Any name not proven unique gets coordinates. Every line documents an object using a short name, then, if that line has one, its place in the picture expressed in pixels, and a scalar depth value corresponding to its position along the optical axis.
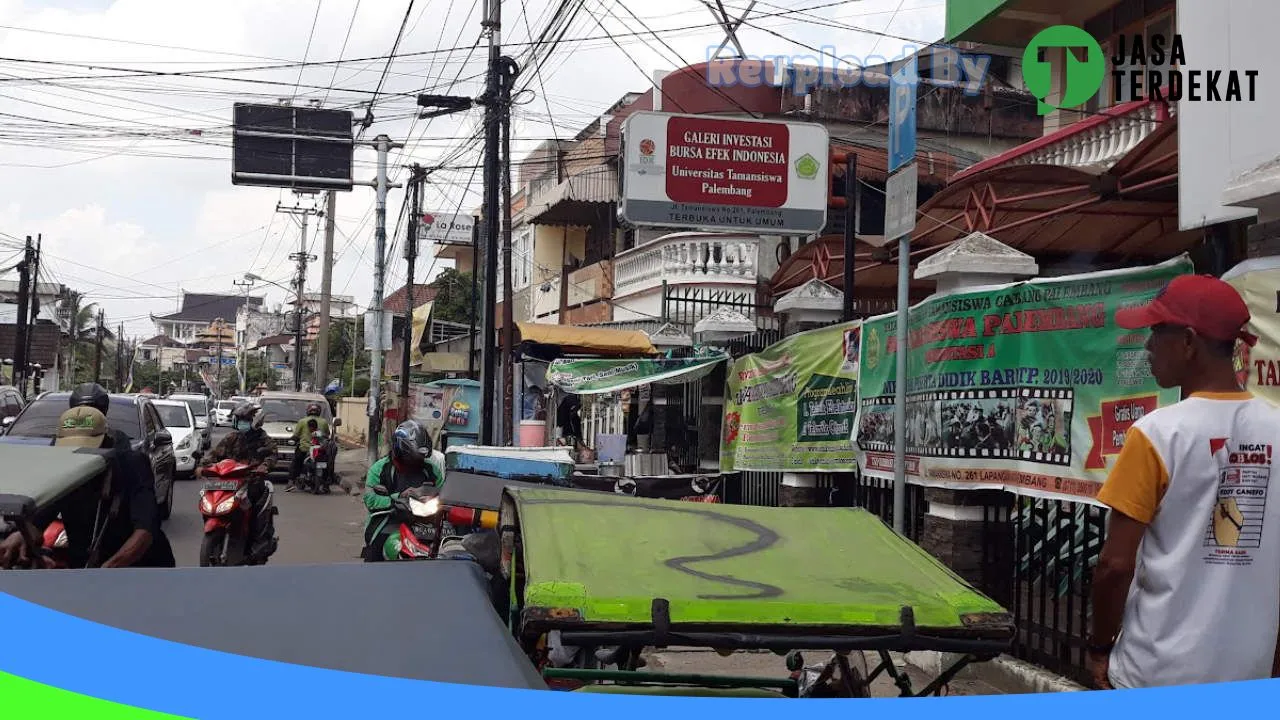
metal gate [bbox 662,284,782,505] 10.52
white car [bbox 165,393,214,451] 21.53
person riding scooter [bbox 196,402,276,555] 8.59
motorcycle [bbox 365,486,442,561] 6.68
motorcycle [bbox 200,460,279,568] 8.35
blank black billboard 21.61
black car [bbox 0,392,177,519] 12.15
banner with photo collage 5.18
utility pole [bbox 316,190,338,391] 34.19
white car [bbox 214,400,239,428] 41.52
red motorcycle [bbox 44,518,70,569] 5.00
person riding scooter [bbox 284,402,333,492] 19.39
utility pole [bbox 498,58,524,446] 16.30
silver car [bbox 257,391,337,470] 21.41
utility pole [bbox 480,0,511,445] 16.23
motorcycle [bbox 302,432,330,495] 19.12
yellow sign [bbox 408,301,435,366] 29.62
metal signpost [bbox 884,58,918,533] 5.78
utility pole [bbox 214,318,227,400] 76.31
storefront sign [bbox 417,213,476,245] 37.43
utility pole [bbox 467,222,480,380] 23.92
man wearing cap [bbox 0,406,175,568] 4.96
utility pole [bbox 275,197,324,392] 48.44
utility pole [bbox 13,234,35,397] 31.77
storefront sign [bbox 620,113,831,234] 11.77
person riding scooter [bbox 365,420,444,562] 7.21
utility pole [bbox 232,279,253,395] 71.56
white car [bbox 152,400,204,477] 18.88
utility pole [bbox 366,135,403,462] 24.28
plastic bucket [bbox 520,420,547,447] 17.72
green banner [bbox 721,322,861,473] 8.44
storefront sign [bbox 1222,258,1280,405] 4.33
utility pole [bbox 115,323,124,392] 77.69
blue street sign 5.80
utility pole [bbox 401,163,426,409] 24.23
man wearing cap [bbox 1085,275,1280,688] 2.50
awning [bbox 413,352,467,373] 27.84
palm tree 56.66
